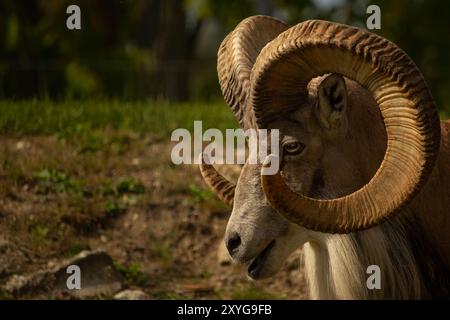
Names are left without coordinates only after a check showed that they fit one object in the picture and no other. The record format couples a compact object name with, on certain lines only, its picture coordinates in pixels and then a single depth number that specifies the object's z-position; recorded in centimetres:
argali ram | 707
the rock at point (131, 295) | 971
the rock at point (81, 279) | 973
